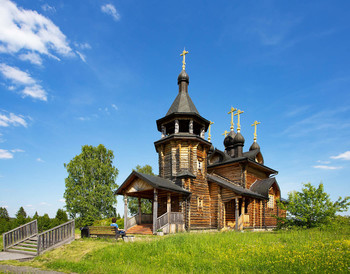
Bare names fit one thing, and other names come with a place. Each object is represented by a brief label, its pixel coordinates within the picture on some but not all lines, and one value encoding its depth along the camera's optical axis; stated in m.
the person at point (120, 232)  12.98
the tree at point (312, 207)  13.34
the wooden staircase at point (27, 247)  11.68
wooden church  16.81
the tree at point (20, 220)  21.48
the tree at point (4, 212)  44.47
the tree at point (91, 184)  28.59
